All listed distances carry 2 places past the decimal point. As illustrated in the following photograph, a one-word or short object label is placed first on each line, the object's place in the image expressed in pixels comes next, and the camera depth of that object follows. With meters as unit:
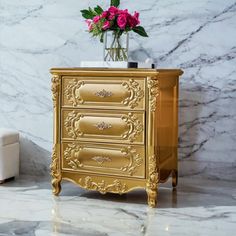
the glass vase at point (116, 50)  2.88
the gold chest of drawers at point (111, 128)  2.59
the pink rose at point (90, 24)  2.87
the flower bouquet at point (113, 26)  2.76
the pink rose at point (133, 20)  2.78
